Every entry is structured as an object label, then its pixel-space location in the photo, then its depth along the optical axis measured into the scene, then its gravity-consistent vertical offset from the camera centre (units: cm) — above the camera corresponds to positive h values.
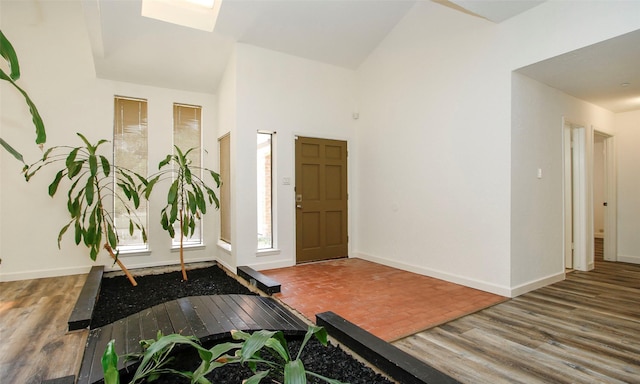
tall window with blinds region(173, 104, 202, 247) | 550 +102
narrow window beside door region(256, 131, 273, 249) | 569 +2
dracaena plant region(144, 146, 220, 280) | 430 -11
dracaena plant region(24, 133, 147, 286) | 379 +3
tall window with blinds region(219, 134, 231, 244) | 520 +7
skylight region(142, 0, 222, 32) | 410 +235
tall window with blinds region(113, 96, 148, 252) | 506 +69
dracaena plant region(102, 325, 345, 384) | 145 -80
